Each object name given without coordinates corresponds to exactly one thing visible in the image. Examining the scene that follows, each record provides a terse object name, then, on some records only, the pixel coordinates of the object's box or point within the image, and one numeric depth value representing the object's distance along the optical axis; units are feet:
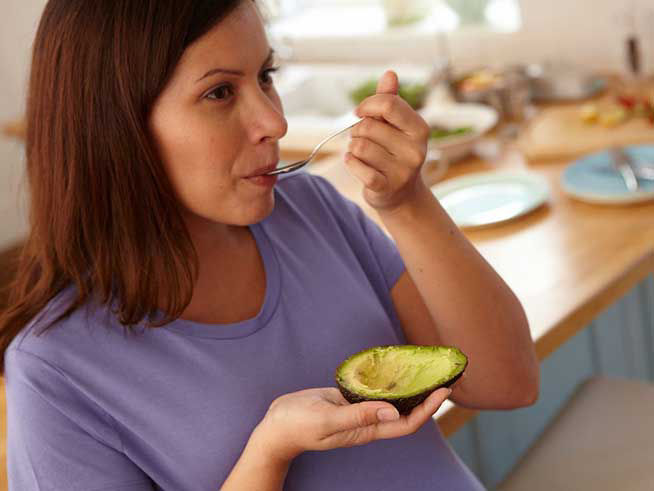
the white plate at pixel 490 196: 7.27
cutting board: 7.95
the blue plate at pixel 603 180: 7.04
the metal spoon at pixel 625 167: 7.18
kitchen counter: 5.82
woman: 3.86
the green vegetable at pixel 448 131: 8.61
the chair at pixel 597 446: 5.43
